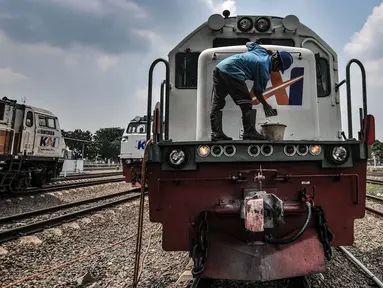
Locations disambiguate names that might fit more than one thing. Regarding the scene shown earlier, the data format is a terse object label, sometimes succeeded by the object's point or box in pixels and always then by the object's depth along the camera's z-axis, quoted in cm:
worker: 341
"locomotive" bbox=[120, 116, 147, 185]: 1358
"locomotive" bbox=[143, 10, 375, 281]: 276
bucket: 340
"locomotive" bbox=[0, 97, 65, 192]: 1166
